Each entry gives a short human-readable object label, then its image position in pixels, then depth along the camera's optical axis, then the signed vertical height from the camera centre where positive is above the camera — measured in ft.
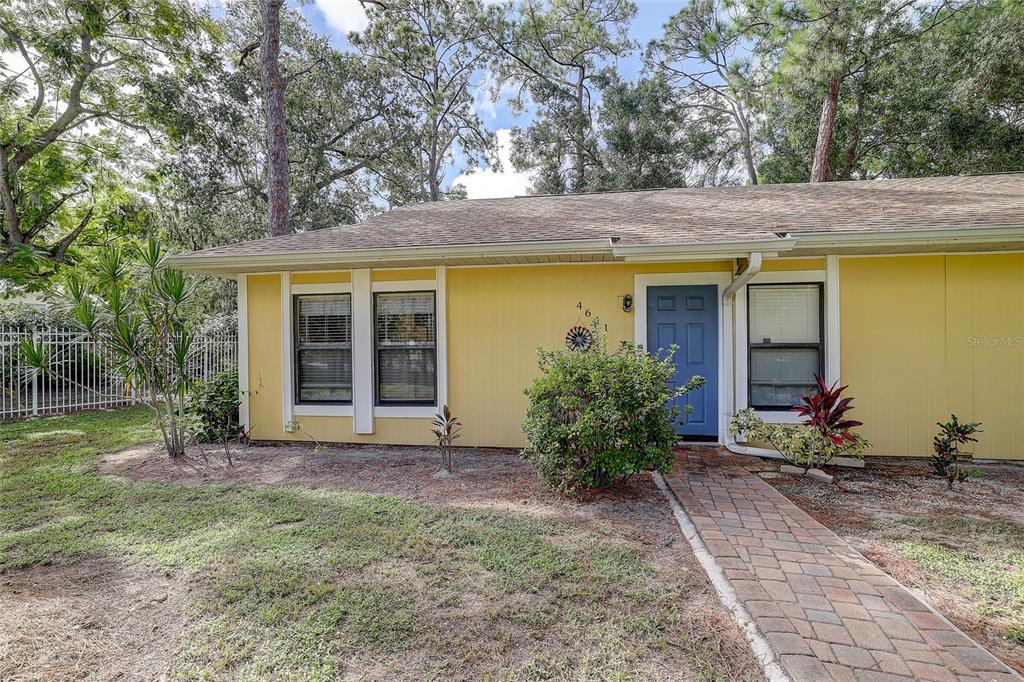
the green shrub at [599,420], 12.00 -2.21
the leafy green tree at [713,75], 44.32 +29.06
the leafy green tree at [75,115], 32.86 +18.91
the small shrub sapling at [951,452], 13.89 -3.65
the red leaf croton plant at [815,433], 14.16 -3.09
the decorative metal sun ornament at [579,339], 17.83 -0.07
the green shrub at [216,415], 19.94 -3.31
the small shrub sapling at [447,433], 15.47 -3.53
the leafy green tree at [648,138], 51.11 +22.51
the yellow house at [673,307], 15.76 +1.14
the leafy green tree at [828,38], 25.48 +18.25
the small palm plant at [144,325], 15.67 +0.52
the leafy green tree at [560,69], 55.26 +33.39
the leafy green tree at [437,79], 51.55 +31.44
